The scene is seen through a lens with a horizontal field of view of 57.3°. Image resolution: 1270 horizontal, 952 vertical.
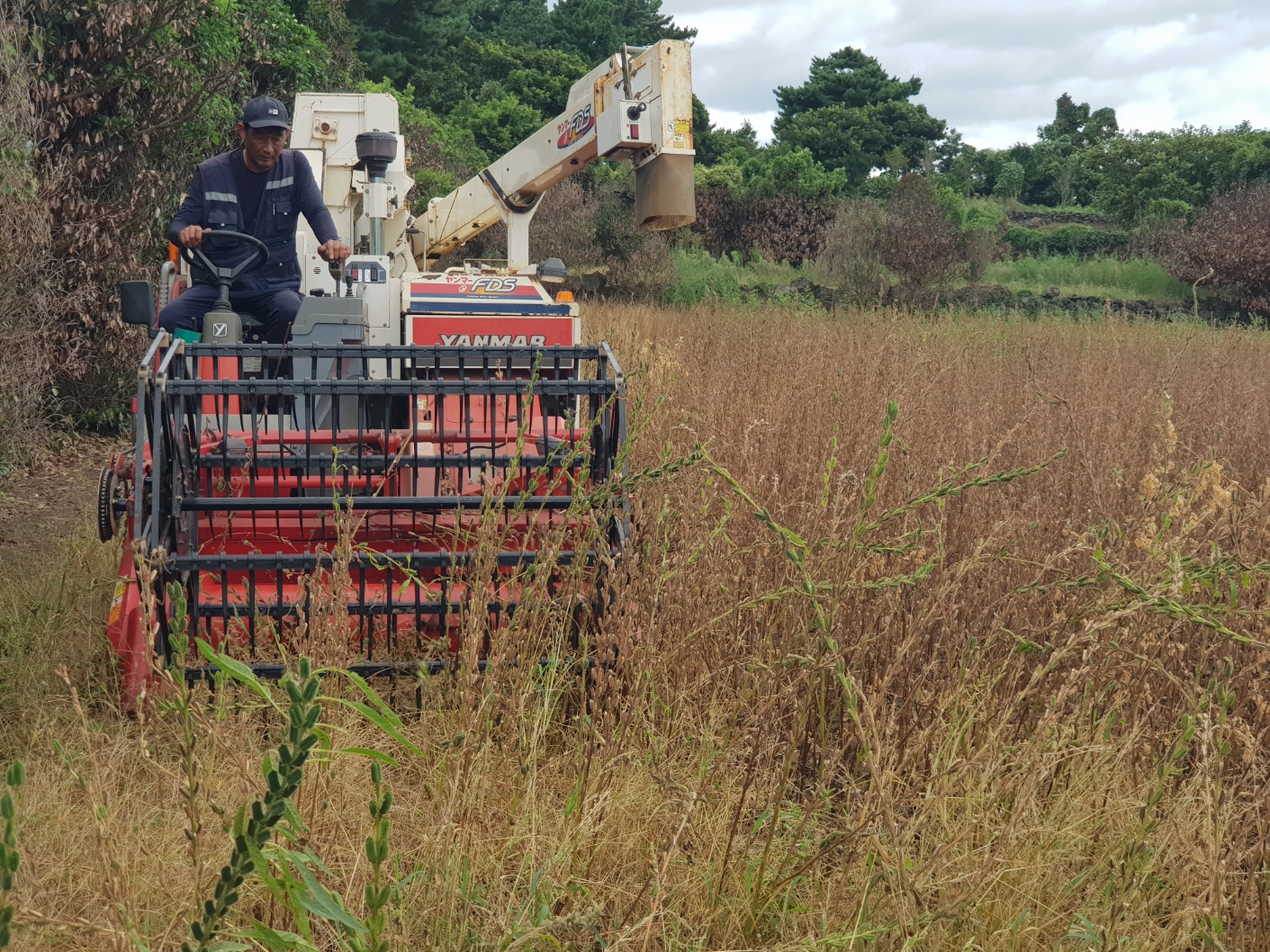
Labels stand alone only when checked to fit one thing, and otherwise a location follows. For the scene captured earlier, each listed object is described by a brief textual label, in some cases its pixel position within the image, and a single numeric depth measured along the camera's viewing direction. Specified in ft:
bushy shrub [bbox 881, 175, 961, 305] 57.62
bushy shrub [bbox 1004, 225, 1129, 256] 85.87
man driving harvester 18.04
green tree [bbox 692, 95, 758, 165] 95.25
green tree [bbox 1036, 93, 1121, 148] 123.54
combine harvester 11.11
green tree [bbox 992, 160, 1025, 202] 114.52
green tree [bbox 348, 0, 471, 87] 100.63
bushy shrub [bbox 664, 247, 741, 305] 59.41
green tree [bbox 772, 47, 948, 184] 108.47
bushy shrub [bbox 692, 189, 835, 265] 74.33
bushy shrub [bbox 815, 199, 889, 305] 58.08
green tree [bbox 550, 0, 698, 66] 125.29
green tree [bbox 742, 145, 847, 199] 76.84
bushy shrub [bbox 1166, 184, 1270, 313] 58.44
